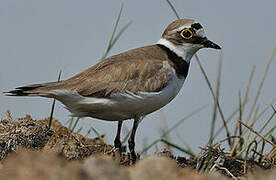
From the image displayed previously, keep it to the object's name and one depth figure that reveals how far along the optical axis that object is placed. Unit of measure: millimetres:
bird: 7797
